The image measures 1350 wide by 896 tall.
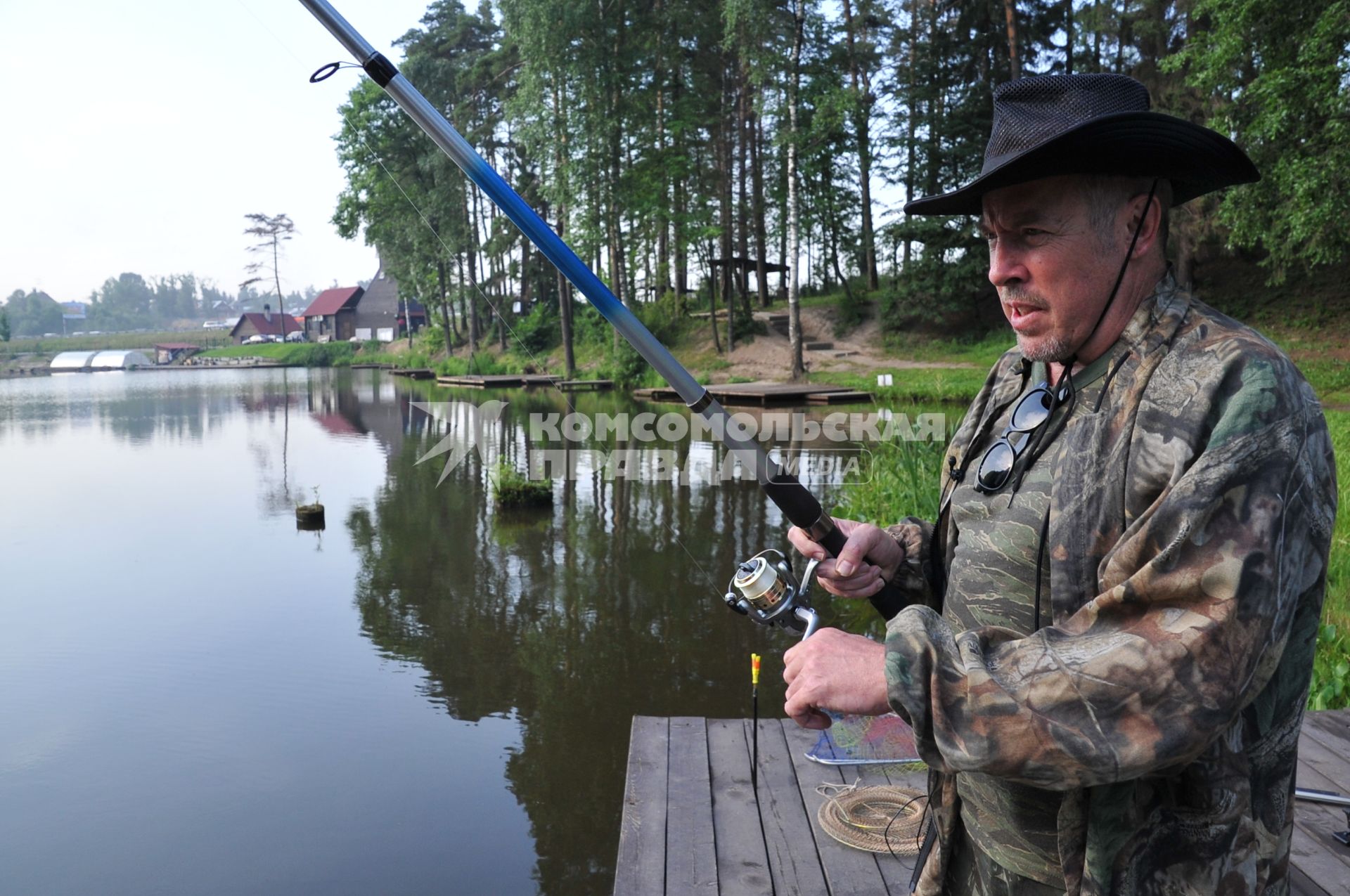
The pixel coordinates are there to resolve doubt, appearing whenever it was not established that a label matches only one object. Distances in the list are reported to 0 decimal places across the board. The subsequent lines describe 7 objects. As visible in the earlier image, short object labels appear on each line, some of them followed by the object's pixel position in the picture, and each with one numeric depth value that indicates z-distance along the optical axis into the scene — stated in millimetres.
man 1177
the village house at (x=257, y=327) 84500
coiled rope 3252
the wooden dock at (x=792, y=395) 20000
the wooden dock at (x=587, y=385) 28234
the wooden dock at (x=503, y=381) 30125
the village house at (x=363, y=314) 70019
